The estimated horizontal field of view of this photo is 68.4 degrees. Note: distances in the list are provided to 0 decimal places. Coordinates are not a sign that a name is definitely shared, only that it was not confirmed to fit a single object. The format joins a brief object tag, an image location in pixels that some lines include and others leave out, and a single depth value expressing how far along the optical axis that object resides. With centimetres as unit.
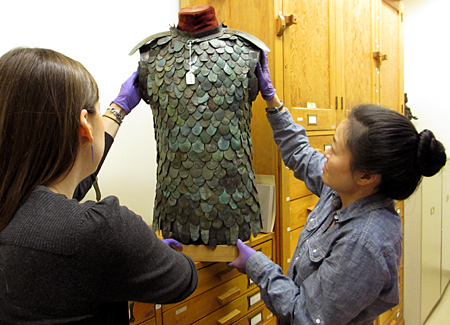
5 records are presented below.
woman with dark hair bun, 74
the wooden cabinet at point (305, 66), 143
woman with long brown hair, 51
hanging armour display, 105
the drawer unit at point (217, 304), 110
